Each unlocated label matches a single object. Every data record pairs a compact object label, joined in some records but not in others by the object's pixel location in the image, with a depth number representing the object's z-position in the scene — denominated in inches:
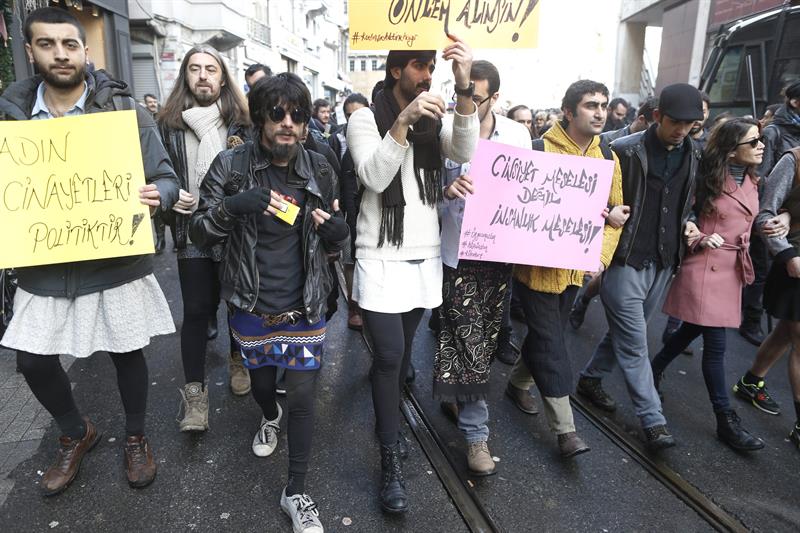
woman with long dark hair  122.4
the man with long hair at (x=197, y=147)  115.6
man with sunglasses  88.6
